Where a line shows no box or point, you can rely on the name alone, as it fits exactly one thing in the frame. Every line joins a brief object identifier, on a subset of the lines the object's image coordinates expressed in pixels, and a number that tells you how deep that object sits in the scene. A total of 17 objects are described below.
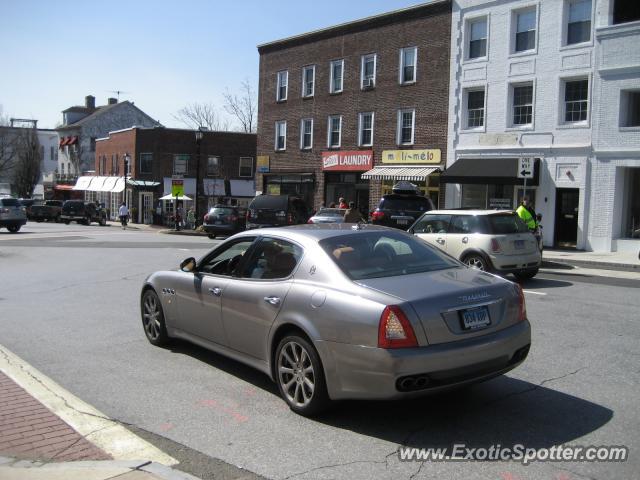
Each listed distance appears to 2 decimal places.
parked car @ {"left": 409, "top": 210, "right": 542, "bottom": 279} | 12.71
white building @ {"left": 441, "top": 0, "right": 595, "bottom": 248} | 23.08
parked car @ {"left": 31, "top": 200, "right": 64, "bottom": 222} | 52.16
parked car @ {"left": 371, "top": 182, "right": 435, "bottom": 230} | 19.09
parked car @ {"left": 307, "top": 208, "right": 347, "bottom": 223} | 23.25
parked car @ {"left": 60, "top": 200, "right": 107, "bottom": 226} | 48.91
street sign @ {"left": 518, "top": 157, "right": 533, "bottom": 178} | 18.31
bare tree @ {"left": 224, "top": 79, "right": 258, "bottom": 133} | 74.38
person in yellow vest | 16.02
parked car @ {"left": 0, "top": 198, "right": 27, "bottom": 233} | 32.50
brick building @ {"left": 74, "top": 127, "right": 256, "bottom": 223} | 52.56
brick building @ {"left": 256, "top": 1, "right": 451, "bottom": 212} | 28.08
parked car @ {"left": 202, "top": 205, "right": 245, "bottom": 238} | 27.58
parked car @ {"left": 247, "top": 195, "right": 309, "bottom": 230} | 23.91
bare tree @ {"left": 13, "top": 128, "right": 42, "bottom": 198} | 77.25
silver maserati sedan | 4.54
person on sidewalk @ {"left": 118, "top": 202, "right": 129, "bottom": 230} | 44.47
